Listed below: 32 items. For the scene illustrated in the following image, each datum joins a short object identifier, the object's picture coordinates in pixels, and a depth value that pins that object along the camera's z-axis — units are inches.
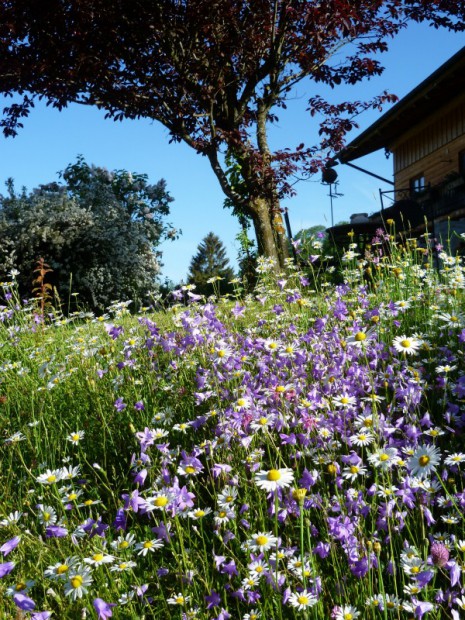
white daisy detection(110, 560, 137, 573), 75.7
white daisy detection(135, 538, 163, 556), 75.6
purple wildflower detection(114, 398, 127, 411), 116.3
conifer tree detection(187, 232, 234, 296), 1935.3
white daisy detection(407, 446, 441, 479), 68.3
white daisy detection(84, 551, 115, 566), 72.8
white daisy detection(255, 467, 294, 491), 62.4
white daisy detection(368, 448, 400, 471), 75.5
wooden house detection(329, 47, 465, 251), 554.6
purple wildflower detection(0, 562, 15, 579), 60.4
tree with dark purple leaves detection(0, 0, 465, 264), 368.8
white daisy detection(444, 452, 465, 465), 85.3
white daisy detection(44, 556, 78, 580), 71.7
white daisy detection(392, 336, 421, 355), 98.7
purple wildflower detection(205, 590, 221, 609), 75.8
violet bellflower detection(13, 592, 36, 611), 57.6
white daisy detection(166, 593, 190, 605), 73.8
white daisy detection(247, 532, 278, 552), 70.0
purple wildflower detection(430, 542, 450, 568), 67.6
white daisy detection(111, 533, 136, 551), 76.7
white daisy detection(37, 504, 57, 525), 87.5
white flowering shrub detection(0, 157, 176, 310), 504.1
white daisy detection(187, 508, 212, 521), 82.7
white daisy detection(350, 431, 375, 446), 88.4
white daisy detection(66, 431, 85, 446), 105.4
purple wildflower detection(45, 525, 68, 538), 75.6
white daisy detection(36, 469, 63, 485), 84.3
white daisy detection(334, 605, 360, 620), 69.3
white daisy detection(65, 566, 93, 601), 67.4
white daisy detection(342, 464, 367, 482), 83.5
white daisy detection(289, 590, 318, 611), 67.7
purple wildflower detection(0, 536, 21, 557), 61.8
